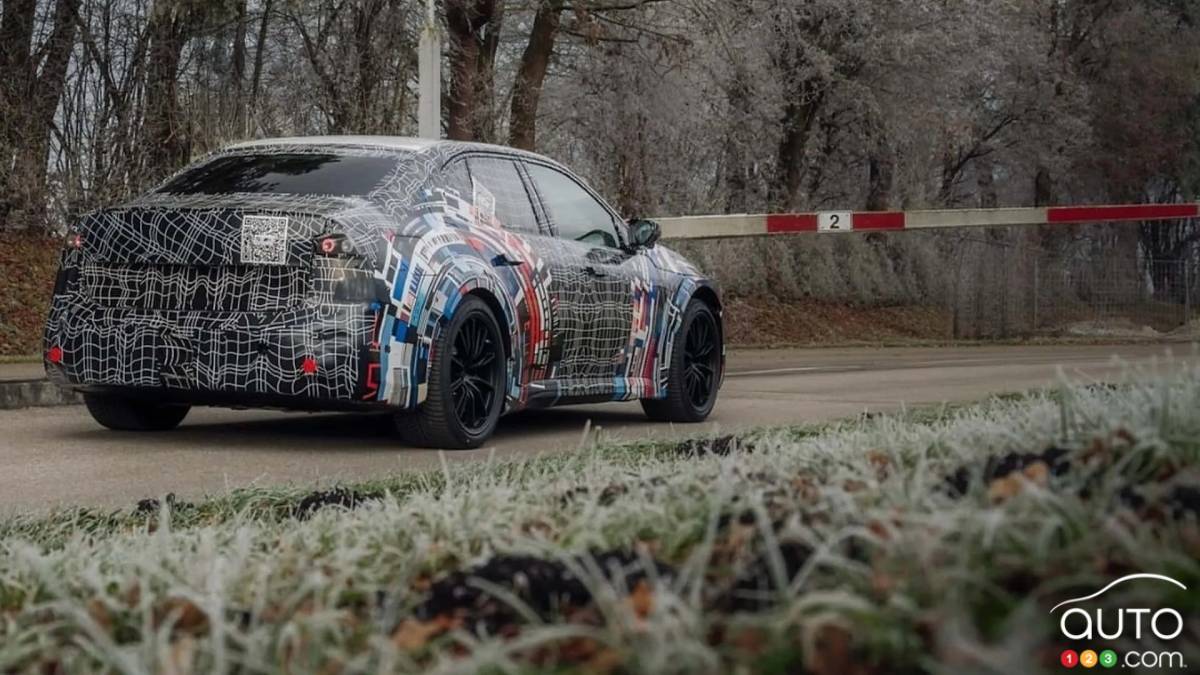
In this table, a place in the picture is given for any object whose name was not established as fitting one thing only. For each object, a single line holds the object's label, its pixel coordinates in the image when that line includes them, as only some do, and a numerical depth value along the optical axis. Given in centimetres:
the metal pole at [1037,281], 3072
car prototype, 837
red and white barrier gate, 2261
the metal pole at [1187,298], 3378
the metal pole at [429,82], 1708
